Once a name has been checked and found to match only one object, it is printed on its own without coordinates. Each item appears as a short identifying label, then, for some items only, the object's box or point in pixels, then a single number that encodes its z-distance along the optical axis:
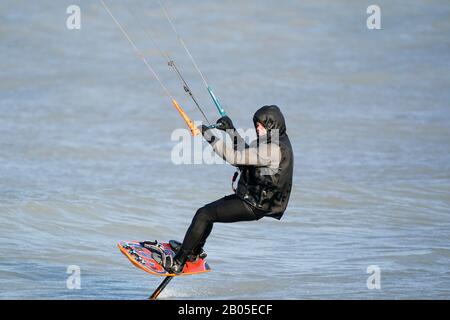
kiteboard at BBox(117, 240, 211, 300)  20.19
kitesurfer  19.08
